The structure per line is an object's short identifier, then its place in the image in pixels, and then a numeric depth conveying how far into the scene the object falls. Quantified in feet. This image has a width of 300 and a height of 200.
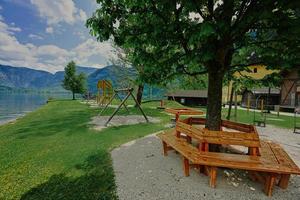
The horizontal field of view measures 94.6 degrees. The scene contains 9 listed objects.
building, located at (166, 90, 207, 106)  95.00
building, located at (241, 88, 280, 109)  82.07
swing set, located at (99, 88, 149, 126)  30.10
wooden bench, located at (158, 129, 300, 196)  9.47
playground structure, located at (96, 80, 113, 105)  54.00
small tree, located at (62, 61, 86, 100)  116.63
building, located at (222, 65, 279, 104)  91.65
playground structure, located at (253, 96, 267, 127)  31.52
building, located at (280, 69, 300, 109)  70.43
